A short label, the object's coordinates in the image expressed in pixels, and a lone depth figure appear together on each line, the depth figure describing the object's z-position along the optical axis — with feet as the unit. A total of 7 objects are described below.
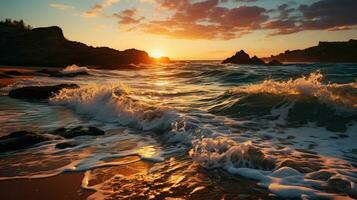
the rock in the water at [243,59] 192.67
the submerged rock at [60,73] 88.38
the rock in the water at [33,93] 47.47
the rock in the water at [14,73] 80.95
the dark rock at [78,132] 25.11
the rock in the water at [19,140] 21.45
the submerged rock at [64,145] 21.99
